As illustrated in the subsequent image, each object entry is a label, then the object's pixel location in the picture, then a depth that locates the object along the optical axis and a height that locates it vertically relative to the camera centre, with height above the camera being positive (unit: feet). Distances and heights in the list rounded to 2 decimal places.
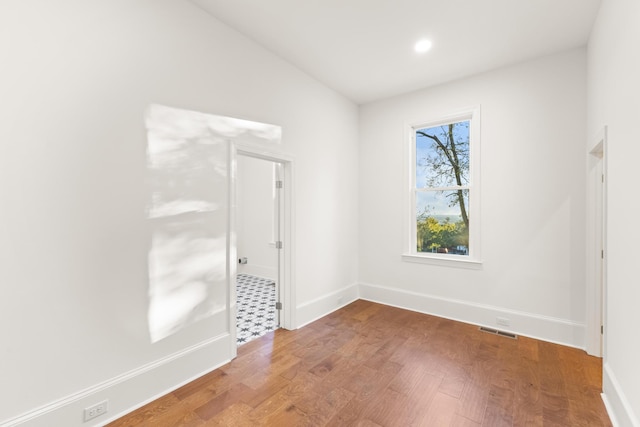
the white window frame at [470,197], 12.27 +0.62
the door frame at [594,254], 9.36 -1.48
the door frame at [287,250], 11.66 -1.58
